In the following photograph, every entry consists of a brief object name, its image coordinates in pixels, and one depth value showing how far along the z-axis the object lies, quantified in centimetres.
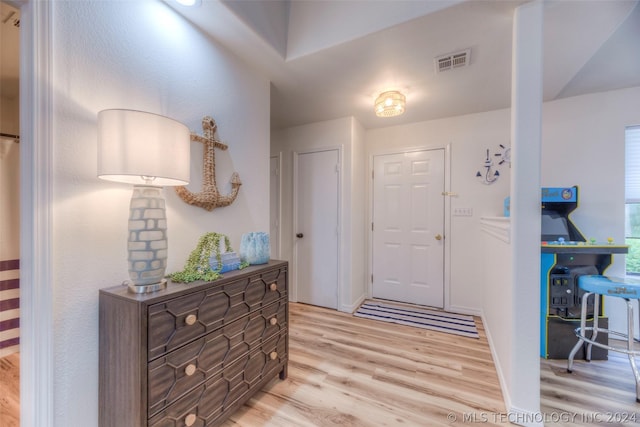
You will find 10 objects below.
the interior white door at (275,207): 339
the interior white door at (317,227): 309
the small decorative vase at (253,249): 163
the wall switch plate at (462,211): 291
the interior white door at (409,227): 307
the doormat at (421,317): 254
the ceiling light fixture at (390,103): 225
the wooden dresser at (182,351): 100
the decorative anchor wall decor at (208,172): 156
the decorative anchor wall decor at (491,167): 277
